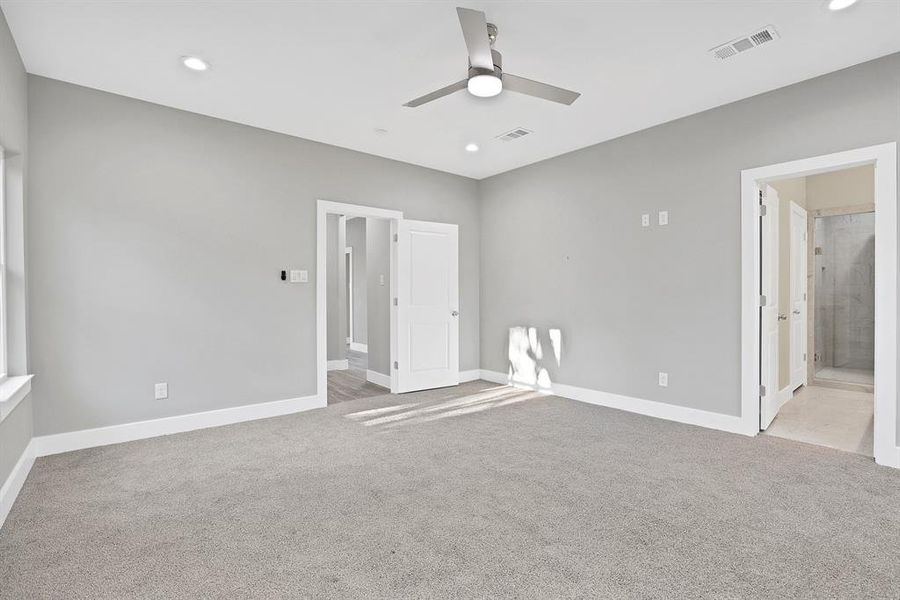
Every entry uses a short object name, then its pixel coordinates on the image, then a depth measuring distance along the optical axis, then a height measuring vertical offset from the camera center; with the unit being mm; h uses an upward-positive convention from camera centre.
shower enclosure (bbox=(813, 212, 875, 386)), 6309 -89
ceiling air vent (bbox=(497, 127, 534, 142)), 4359 +1562
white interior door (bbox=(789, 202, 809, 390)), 4973 -86
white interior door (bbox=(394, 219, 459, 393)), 5371 -163
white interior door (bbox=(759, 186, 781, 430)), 3729 -154
